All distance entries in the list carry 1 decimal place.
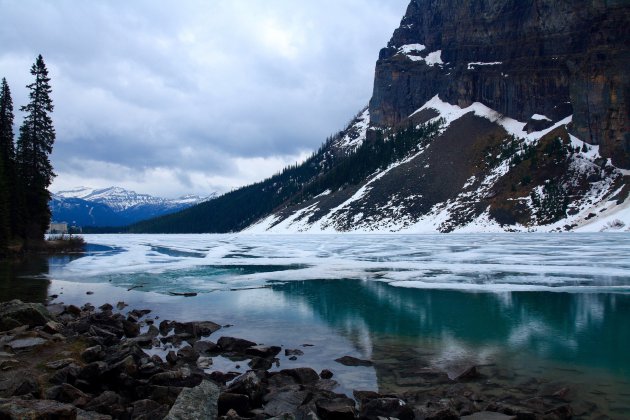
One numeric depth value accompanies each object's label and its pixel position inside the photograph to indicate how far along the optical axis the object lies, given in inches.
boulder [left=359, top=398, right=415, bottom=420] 309.7
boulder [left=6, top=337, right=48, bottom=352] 440.1
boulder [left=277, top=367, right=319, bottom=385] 387.9
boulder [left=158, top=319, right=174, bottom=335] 577.0
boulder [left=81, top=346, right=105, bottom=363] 424.5
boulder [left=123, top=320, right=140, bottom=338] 560.7
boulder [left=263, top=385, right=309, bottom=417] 317.2
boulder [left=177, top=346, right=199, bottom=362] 447.2
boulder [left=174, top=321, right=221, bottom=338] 559.2
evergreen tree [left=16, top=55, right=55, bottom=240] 1875.0
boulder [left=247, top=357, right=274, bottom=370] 434.5
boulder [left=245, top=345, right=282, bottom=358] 466.3
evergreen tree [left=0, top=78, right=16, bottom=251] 1552.7
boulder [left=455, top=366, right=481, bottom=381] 394.0
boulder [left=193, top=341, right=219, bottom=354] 487.0
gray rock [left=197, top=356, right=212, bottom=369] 430.9
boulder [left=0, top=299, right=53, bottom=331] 534.3
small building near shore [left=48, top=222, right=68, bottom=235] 5681.1
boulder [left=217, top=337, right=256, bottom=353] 490.3
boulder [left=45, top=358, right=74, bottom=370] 389.4
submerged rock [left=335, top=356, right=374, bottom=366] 441.1
